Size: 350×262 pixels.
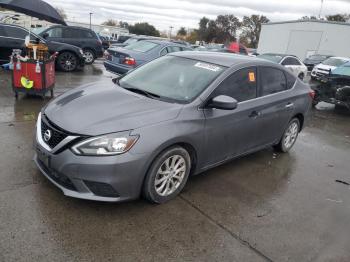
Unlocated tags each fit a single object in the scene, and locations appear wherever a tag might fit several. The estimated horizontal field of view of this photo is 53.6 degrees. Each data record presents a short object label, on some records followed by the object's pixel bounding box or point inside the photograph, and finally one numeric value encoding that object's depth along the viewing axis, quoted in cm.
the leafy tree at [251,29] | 7431
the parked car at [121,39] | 3492
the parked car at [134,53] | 1052
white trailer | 3569
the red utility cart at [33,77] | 728
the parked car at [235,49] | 2118
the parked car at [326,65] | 1729
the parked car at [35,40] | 1157
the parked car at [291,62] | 1592
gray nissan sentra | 319
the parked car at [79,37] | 1388
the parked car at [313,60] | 2494
